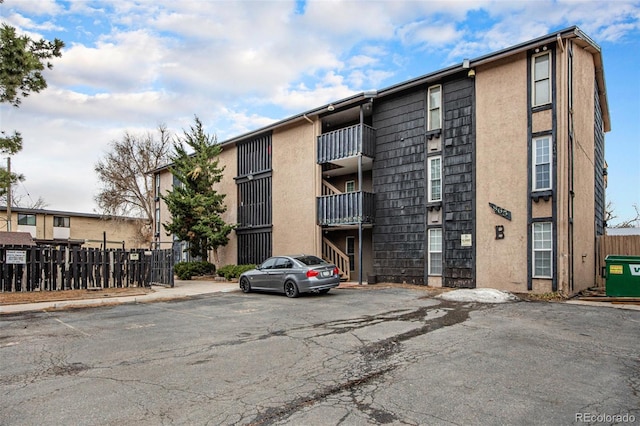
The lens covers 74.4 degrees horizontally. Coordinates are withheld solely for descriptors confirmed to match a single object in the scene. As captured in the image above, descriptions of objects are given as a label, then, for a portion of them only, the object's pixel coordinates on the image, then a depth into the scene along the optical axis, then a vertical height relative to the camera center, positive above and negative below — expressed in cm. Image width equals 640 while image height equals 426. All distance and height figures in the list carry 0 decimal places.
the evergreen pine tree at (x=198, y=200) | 2375 +158
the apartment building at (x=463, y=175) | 1425 +221
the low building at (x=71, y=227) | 4275 +12
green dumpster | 1252 -147
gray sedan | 1417 -168
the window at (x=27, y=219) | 4250 +93
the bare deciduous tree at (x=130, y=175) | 4100 +522
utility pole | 3147 +156
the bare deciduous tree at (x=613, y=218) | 3962 +83
